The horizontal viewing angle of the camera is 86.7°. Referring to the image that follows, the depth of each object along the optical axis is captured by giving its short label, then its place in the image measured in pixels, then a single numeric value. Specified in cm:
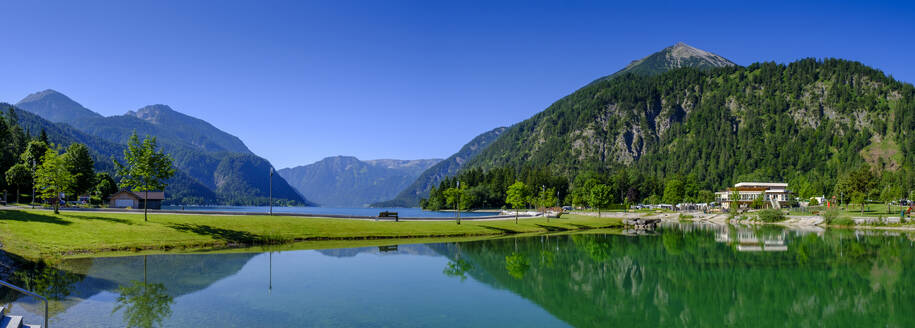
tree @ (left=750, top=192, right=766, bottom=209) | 16262
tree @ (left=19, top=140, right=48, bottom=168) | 8901
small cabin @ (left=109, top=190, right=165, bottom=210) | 9850
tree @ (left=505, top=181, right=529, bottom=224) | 9569
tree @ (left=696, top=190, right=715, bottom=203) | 19748
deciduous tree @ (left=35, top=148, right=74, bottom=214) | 4866
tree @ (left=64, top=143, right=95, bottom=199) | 10138
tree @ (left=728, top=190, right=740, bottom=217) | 15076
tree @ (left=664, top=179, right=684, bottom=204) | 16925
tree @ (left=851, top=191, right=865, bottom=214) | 11523
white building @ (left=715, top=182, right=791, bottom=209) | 18950
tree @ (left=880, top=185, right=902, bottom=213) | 12398
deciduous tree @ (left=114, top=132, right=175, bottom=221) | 4756
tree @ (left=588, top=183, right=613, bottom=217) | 11350
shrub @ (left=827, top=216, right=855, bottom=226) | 9400
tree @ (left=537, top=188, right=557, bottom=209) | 15090
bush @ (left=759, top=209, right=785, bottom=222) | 11025
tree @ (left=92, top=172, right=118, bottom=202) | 11889
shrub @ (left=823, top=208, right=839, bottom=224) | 9712
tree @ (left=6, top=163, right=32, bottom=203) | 8962
